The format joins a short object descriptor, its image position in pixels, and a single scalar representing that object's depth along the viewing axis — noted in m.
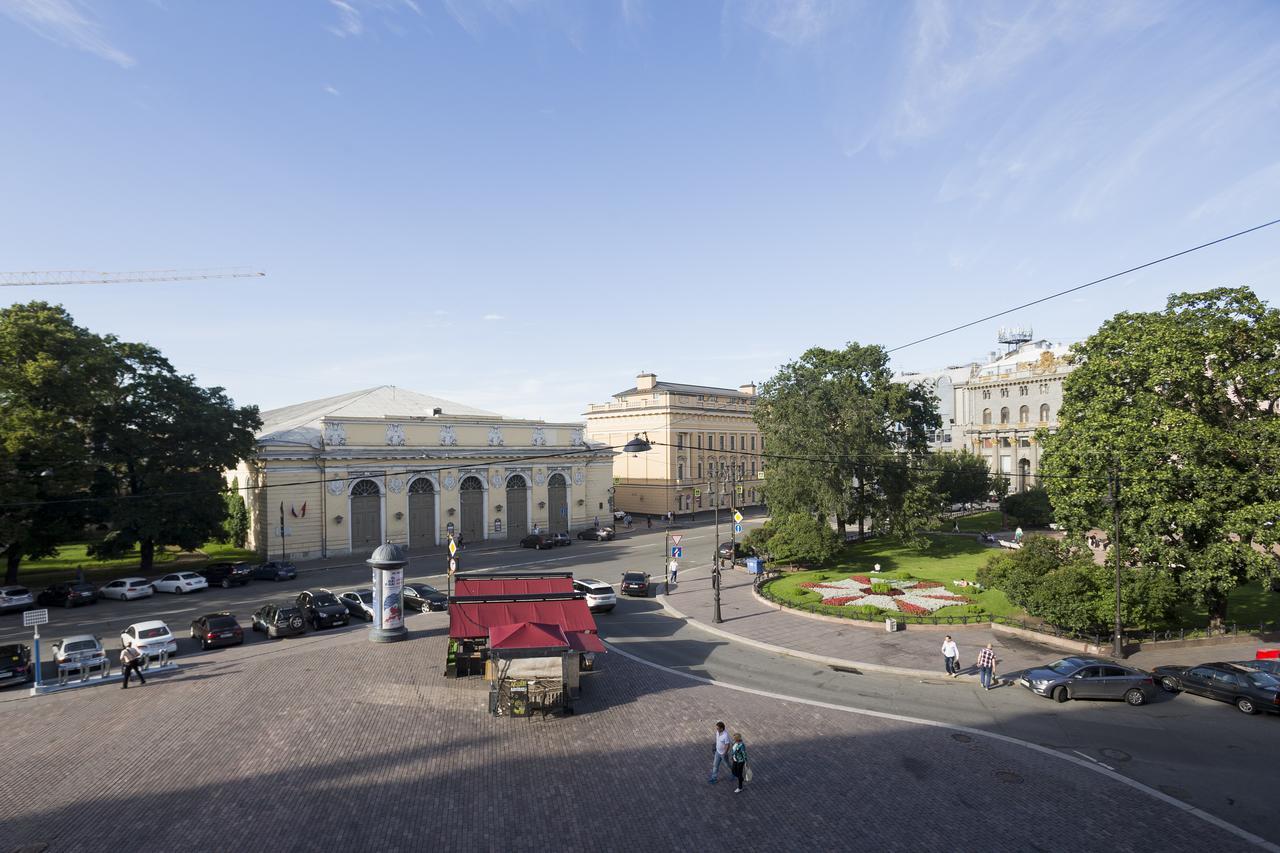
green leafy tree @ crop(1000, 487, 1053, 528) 57.93
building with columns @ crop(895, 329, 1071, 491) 79.19
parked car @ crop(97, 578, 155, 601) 36.88
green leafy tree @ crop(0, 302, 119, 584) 34.62
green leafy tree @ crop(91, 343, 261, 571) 40.88
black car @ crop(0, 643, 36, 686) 21.97
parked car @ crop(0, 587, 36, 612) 33.69
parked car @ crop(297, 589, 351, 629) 29.59
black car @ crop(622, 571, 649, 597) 37.72
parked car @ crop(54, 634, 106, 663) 22.69
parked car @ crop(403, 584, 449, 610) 33.03
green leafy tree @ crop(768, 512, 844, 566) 41.56
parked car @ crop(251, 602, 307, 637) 27.89
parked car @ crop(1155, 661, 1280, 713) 19.28
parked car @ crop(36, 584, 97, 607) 35.06
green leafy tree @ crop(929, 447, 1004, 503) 65.74
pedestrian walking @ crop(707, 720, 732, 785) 14.62
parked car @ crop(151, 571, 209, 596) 38.75
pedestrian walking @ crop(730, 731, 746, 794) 14.27
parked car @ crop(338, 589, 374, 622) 31.80
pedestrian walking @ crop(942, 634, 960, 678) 22.78
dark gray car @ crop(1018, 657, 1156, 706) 20.64
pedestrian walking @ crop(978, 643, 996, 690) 21.67
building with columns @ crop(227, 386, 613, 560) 49.97
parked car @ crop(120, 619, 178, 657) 23.92
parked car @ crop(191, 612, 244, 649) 26.31
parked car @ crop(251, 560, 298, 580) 42.62
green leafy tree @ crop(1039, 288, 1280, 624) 24.56
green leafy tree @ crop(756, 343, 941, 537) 44.34
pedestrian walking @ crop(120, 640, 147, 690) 21.31
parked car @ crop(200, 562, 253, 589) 41.03
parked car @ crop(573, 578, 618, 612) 33.38
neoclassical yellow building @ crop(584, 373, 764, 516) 77.50
